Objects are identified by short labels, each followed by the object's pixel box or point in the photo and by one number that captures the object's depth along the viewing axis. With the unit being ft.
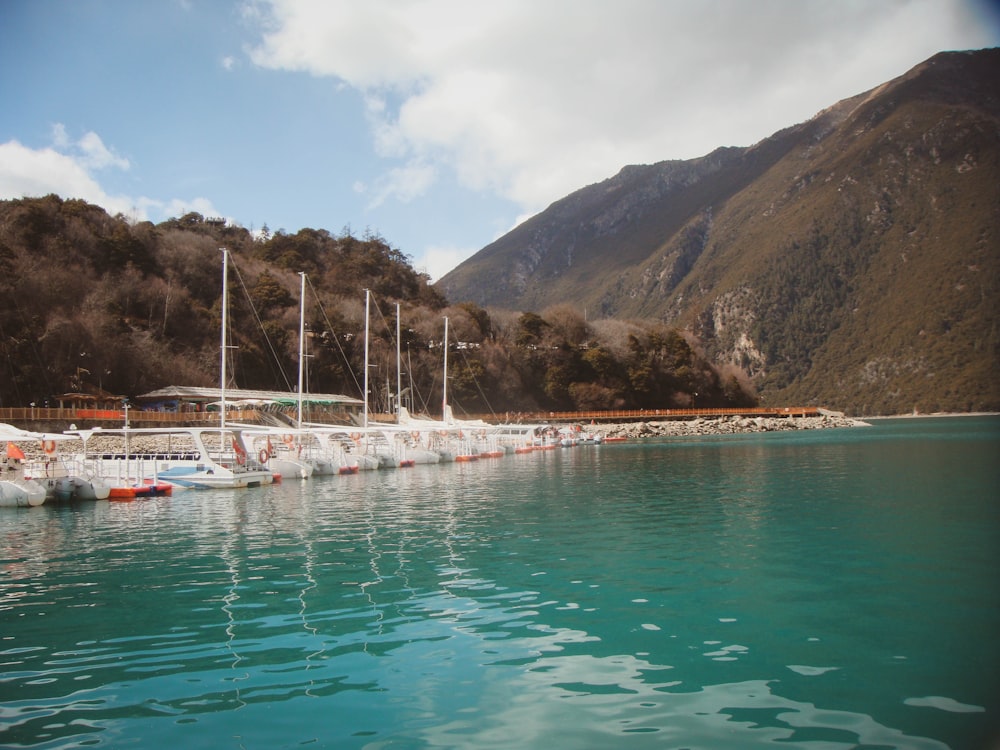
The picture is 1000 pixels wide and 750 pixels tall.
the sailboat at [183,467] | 99.25
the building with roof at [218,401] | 194.70
